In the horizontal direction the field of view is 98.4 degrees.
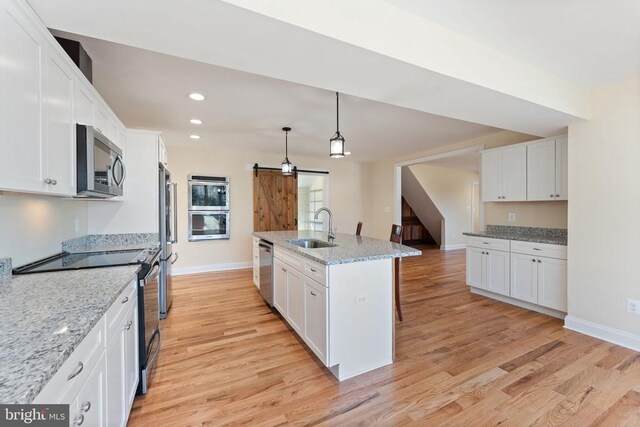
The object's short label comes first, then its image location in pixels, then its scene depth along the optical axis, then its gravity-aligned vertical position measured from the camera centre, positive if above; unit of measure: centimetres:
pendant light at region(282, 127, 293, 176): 383 +59
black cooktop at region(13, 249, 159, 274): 175 -37
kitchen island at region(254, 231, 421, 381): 203 -73
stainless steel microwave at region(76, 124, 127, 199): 168 +30
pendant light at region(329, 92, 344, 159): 269 +64
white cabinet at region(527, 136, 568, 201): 324 +52
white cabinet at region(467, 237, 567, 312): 310 -74
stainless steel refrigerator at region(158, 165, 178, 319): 297 -31
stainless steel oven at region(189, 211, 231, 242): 535 -30
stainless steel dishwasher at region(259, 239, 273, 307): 323 -74
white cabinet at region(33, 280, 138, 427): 87 -66
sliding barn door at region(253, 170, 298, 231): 587 +19
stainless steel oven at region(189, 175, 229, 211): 532 +34
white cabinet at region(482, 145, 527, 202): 363 +51
